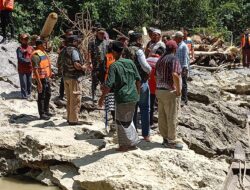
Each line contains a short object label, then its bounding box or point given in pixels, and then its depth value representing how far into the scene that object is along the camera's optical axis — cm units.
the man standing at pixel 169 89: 716
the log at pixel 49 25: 1365
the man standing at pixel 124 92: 682
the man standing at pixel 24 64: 1039
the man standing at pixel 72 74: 840
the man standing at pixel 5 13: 1252
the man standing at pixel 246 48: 1777
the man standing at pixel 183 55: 998
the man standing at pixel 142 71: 748
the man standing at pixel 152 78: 829
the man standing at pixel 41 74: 883
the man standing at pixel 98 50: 985
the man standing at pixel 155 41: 823
